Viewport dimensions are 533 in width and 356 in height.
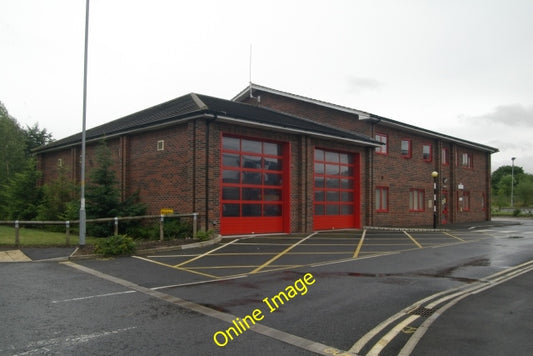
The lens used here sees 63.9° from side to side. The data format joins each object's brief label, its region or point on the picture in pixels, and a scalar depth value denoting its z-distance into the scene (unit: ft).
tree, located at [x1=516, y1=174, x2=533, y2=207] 206.39
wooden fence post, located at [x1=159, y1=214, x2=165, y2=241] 48.96
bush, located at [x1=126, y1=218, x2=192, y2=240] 52.13
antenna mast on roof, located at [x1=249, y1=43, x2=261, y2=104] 93.06
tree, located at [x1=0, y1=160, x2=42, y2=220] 79.66
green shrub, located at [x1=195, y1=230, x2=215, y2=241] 50.03
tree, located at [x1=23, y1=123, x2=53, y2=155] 134.12
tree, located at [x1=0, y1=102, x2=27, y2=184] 107.96
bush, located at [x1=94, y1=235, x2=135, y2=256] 40.78
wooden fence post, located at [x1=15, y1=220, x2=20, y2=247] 43.88
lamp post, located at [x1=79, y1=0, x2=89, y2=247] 44.37
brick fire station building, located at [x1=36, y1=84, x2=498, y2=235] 56.18
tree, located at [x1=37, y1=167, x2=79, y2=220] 71.10
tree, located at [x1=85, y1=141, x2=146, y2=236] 56.18
